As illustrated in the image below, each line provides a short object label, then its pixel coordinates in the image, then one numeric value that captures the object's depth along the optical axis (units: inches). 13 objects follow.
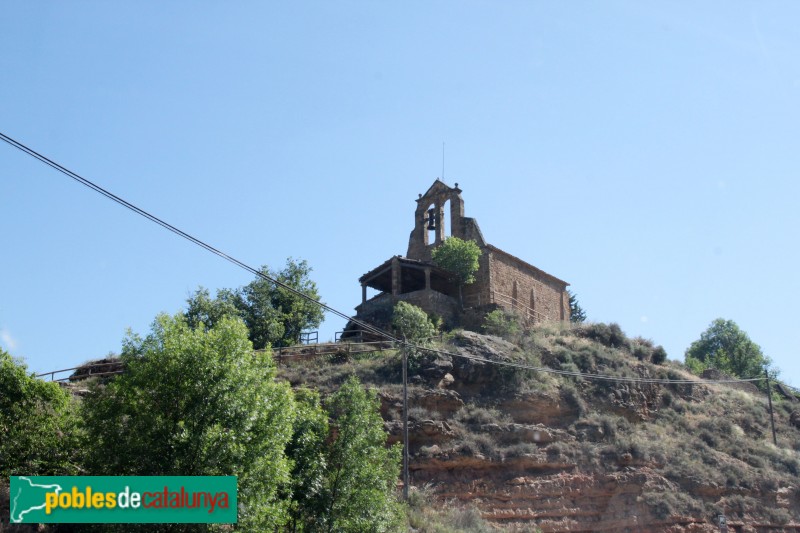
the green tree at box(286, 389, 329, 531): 938.1
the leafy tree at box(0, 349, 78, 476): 899.4
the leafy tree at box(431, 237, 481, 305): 1915.6
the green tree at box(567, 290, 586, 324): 2612.5
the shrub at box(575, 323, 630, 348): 1907.0
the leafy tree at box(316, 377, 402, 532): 946.1
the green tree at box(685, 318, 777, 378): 2923.2
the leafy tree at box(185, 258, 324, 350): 1707.7
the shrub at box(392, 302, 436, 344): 1624.0
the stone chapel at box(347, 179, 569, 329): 1866.4
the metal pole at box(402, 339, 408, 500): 1085.4
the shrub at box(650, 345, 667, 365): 1935.3
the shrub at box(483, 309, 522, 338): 1748.3
